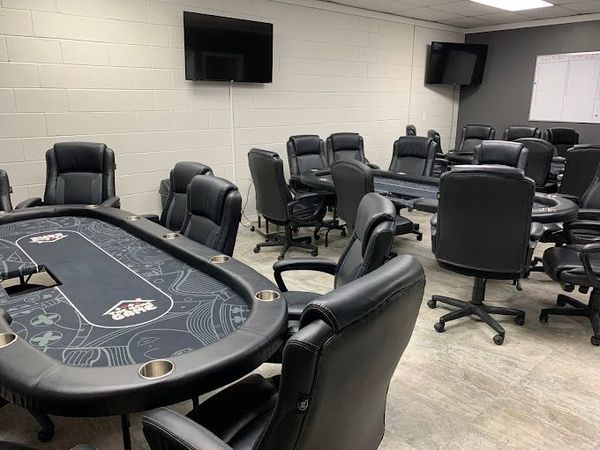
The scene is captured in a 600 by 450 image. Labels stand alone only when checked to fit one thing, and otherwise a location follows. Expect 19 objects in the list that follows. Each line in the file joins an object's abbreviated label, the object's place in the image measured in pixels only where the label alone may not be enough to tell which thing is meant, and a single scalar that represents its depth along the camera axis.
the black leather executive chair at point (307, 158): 5.06
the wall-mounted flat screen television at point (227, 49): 4.62
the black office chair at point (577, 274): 2.61
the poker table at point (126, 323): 1.13
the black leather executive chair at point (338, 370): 0.80
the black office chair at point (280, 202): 4.09
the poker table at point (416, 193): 2.95
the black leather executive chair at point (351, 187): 3.32
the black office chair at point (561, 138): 6.48
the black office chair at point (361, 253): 1.65
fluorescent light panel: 5.74
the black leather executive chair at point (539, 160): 5.13
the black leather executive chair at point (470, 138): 6.79
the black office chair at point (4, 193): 3.29
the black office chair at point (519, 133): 6.54
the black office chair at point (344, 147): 5.69
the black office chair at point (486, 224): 2.52
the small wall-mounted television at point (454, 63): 7.39
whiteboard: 6.67
